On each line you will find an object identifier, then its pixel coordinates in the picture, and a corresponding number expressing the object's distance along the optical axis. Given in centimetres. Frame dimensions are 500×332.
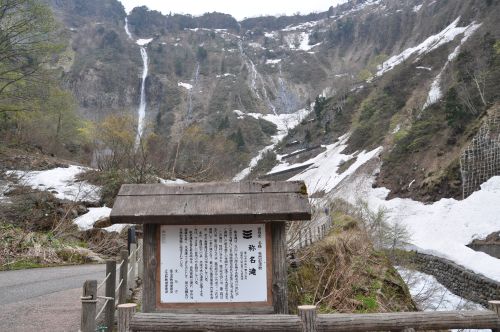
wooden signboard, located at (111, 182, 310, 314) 367
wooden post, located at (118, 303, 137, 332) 331
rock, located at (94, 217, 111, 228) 1270
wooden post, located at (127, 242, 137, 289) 683
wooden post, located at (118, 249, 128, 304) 539
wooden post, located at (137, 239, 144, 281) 837
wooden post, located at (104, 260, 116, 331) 473
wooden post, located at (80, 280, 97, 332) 353
